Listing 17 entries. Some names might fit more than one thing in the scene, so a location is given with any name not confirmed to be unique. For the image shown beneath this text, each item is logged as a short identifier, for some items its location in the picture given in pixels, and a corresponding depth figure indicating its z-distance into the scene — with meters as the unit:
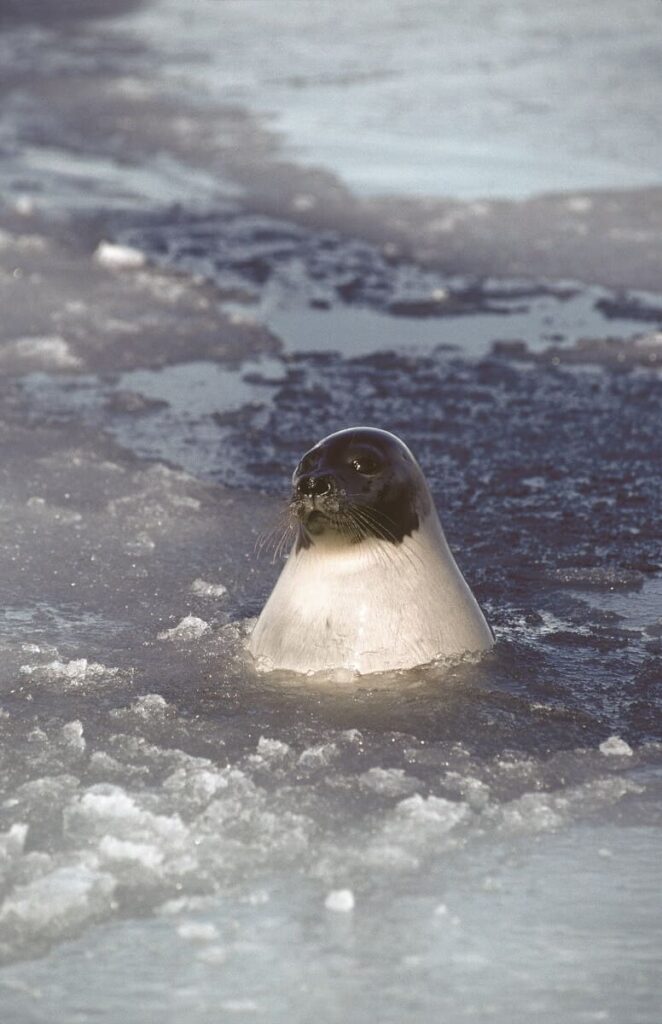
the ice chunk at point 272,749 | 8.35
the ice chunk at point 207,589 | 10.75
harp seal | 9.37
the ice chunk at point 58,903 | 6.75
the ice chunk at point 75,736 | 8.38
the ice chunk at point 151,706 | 8.83
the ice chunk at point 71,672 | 9.26
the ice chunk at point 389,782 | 8.05
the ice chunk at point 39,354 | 16.39
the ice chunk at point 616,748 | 8.54
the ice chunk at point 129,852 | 7.27
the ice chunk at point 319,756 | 8.32
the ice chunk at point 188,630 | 10.01
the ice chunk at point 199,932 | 6.66
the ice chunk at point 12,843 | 7.27
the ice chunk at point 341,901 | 6.92
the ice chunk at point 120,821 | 7.45
